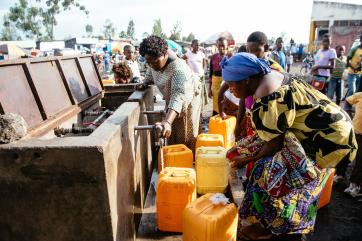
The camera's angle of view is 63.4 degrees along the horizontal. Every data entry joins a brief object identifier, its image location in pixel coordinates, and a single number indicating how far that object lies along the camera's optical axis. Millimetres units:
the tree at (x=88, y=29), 84250
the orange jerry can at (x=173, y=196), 2873
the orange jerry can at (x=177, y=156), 3734
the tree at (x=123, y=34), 55519
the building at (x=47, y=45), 28672
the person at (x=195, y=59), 8211
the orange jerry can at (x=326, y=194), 3617
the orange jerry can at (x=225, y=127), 5055
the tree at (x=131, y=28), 70431
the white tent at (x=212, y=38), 23727
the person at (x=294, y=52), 27633
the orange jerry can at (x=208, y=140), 4136
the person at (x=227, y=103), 4309
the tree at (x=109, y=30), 78250
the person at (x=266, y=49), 4035
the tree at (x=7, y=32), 55144
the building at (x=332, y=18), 26419
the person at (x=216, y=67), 7009
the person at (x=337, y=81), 7788
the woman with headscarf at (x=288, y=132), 2068
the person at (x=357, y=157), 3736
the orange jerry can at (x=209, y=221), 2414
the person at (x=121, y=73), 5887
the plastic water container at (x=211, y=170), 3539
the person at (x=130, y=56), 6996
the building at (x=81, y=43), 31114
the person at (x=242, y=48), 5168
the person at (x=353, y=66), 7653
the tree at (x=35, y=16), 52281
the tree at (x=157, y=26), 51144
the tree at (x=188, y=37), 68612
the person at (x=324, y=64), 7664
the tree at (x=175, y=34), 40750
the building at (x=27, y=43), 33416
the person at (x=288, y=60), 16469
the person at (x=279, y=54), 8070
